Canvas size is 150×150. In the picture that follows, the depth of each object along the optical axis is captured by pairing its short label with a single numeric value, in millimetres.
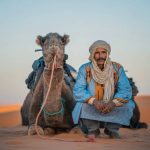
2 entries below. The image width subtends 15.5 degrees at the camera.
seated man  9195
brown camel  9609
